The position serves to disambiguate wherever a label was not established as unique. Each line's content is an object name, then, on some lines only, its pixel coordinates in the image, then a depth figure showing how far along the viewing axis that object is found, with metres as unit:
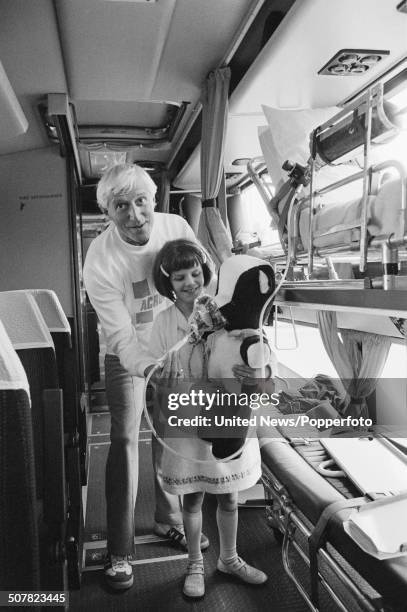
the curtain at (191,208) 5.89
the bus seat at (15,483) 1.02
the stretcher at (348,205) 1.42
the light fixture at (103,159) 4.89
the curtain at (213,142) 3.01
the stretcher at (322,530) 1.44
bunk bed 1.40
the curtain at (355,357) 3.53
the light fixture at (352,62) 2.59
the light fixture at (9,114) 2.91
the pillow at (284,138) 2.42
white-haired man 2.23
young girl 2.01
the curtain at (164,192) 5.45
